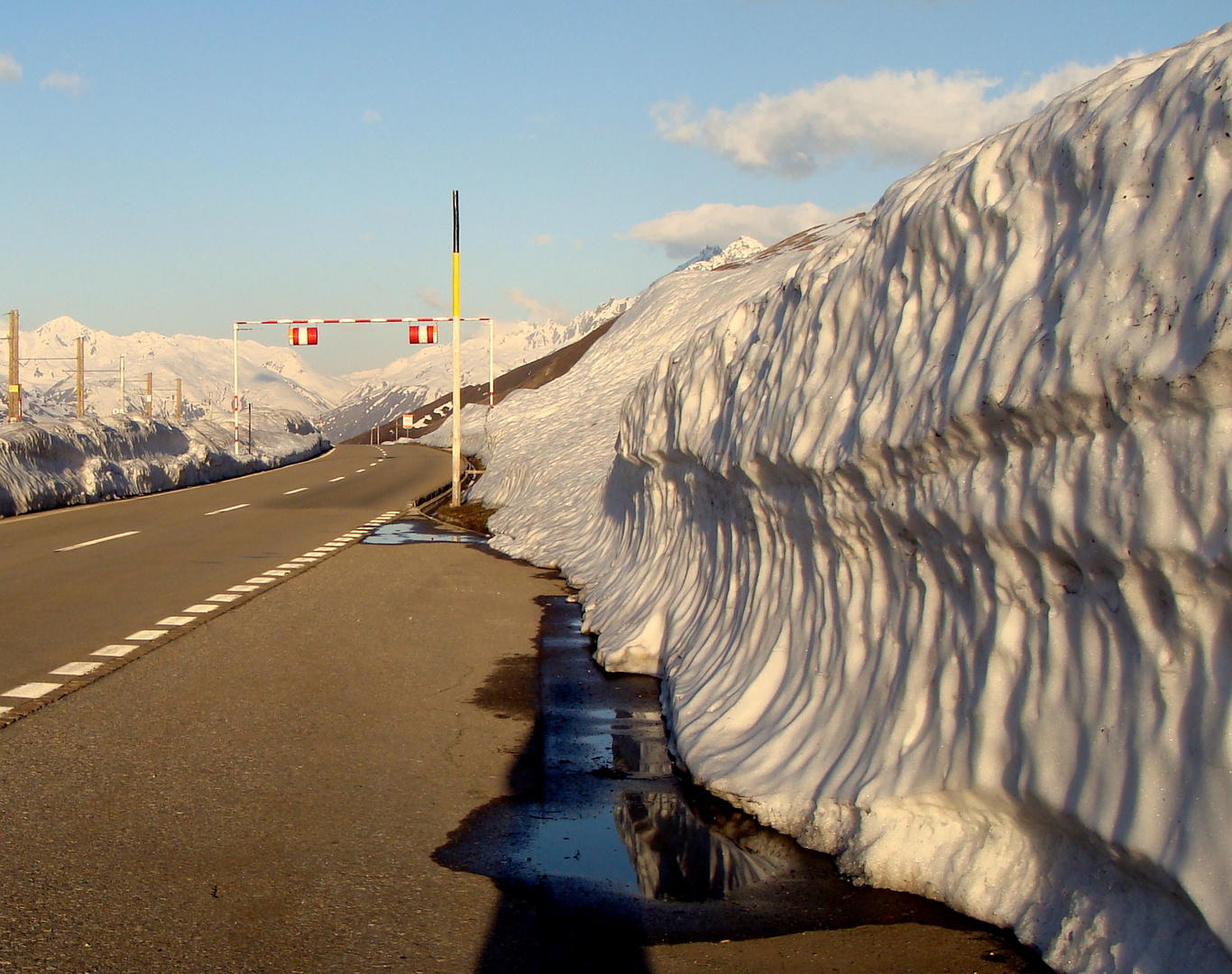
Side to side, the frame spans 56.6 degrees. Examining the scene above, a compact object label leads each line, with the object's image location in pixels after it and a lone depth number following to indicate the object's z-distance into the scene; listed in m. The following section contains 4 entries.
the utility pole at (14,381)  42.75
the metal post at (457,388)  22.62
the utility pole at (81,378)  60.83
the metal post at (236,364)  38.91
